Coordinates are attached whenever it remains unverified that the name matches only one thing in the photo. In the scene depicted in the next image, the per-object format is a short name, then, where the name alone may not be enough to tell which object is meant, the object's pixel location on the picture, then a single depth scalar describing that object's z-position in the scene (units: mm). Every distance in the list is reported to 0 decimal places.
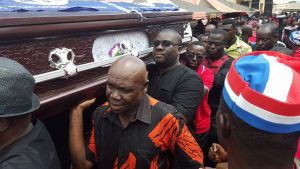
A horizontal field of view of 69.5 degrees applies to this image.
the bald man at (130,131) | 1217
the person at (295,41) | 3128
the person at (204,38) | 3057
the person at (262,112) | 688
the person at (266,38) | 2919
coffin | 1028
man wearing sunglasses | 1652
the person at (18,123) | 804
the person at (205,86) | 1924
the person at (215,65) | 2133
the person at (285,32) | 6624
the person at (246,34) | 4948
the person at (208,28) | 3954
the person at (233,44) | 3220
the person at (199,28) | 6515
